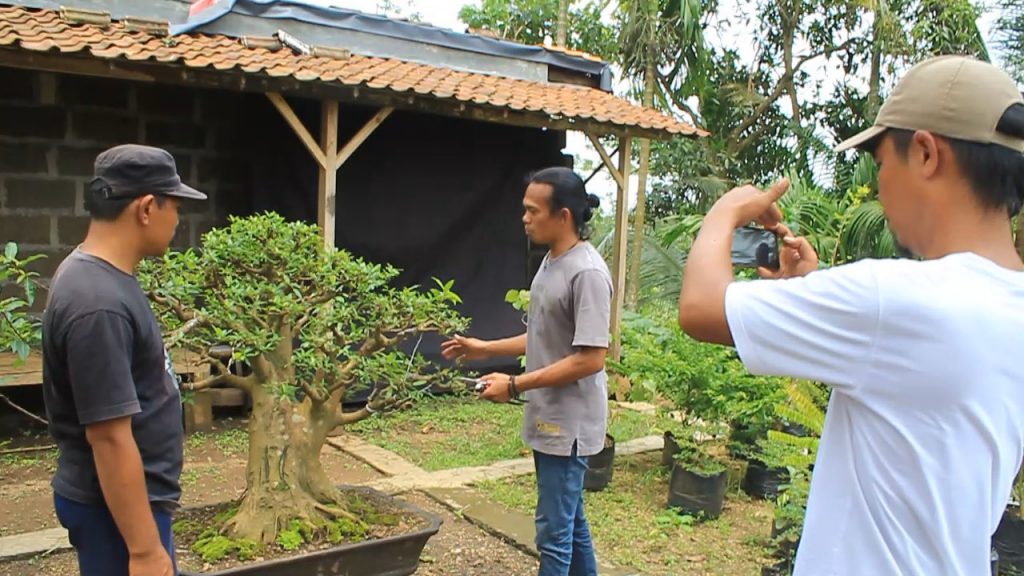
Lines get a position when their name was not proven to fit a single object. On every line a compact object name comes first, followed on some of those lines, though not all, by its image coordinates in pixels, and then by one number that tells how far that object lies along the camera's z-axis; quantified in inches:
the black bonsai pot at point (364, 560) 128.1
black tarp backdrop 299.6
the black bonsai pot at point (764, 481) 215.9
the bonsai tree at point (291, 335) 135.6
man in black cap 79.6
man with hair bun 121.2
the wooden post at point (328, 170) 267.6
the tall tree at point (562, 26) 580.7
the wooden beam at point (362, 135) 270.8
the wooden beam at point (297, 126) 254.7
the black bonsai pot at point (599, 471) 215.9
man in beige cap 47.9
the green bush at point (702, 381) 206.1
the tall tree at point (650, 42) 442.6
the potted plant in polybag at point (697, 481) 200.5
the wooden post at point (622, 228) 336.2
